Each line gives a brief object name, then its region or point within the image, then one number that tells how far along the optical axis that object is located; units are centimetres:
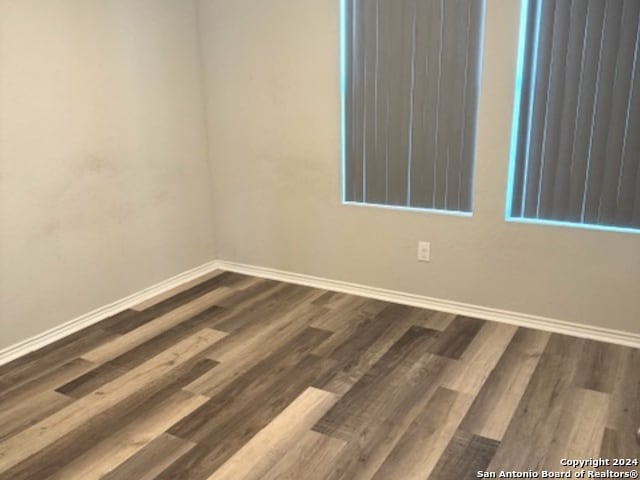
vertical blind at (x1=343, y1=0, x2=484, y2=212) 287
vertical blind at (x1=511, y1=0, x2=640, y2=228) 250
